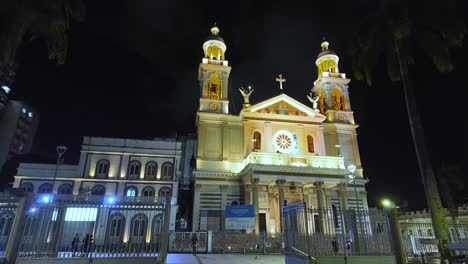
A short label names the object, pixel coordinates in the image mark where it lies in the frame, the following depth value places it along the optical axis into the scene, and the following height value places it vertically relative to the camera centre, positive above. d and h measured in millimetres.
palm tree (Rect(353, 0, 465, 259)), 12891 +9098
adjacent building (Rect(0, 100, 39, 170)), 48406 +19248
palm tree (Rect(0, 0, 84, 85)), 10969 +8489
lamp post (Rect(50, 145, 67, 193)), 21731 +6155
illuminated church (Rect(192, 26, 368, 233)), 26281 +8532
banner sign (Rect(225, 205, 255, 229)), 21094 +1144
